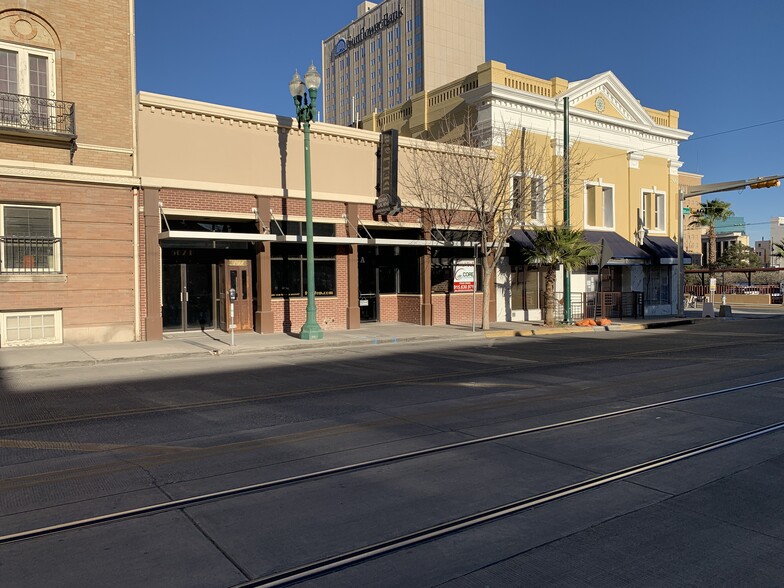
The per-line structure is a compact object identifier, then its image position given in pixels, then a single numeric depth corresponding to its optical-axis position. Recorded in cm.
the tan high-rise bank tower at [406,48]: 12012
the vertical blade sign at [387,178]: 2128
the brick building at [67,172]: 1551
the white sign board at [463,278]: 2300
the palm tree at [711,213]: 5431
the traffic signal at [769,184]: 2308
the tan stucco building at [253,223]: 1758
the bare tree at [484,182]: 2164
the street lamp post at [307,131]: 1755
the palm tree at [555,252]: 2270
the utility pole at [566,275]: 2370
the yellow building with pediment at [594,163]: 2541
